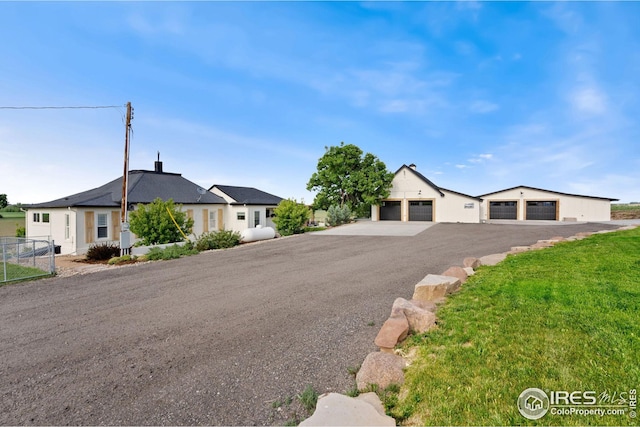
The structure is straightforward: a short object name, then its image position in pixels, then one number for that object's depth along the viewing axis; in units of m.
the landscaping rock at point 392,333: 3.57
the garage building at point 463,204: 28.38
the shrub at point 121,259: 11.48
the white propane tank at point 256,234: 17.53
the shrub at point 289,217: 20.67
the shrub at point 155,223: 14.45
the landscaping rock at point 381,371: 2.90
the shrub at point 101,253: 13.16
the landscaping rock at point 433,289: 5.15
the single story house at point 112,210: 15.64
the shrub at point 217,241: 14.27
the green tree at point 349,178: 29.08
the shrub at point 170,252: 11.87
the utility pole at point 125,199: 12.63
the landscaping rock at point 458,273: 6.20
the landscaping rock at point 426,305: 4.50
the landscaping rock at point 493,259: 8.00
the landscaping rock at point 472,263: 7.50
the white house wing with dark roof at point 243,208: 23.39
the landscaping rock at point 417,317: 3.93
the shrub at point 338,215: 26.53
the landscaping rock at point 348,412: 2.29
